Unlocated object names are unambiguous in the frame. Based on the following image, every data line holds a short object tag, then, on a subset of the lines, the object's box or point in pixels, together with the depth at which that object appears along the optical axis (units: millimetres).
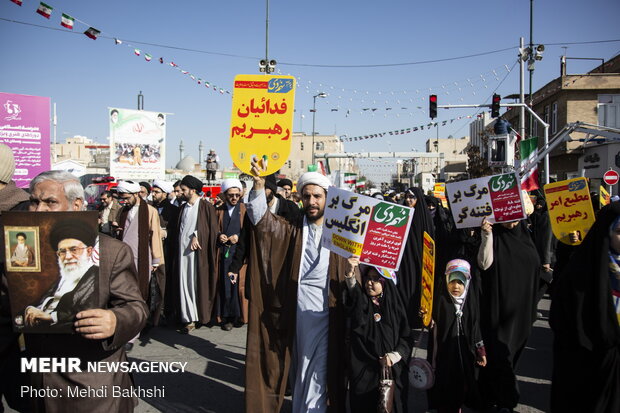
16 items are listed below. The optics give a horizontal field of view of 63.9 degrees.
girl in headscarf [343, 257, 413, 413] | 3387
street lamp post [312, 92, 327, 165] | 30750
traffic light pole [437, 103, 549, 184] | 15756
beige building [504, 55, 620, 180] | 26578
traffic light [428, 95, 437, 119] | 17234
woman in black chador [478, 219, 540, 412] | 4270
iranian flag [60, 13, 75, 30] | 9466
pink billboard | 7434
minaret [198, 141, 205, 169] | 51531
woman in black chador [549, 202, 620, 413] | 2820
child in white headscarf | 3885
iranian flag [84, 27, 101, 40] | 10156
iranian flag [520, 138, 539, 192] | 13617
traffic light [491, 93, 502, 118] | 16938
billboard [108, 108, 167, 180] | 12336
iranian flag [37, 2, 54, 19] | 8892
